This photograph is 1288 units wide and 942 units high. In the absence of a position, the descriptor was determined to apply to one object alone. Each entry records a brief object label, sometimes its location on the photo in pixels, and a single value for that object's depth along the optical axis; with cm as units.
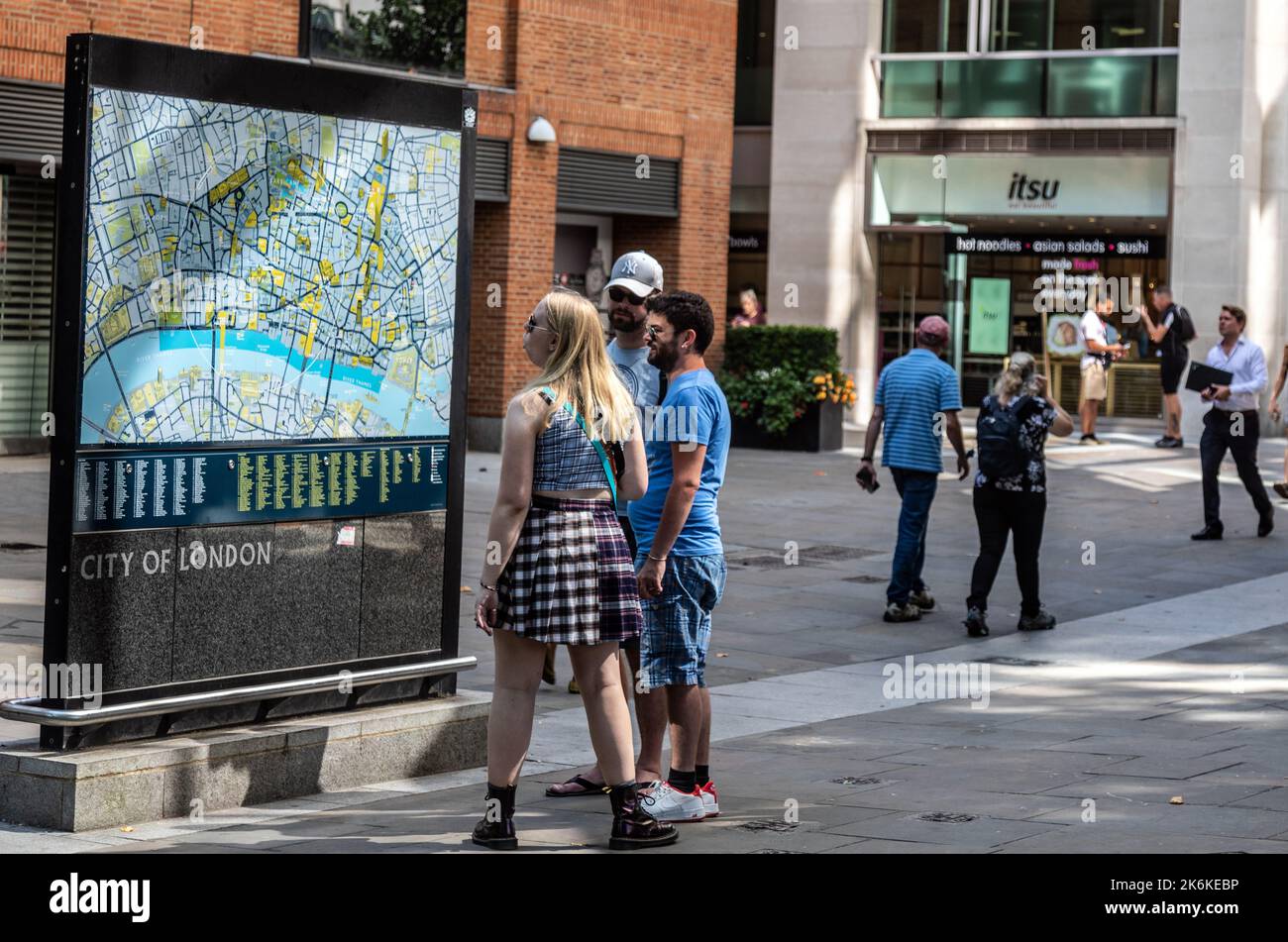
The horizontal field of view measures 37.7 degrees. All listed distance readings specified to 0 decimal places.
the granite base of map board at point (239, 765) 633
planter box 2327
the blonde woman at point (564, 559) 612
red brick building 1789
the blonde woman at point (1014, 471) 1158
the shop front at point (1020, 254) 2739
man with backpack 2452
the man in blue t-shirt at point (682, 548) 671
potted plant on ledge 2317
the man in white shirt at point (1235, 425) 1595
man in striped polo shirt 1185
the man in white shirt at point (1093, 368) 2462
